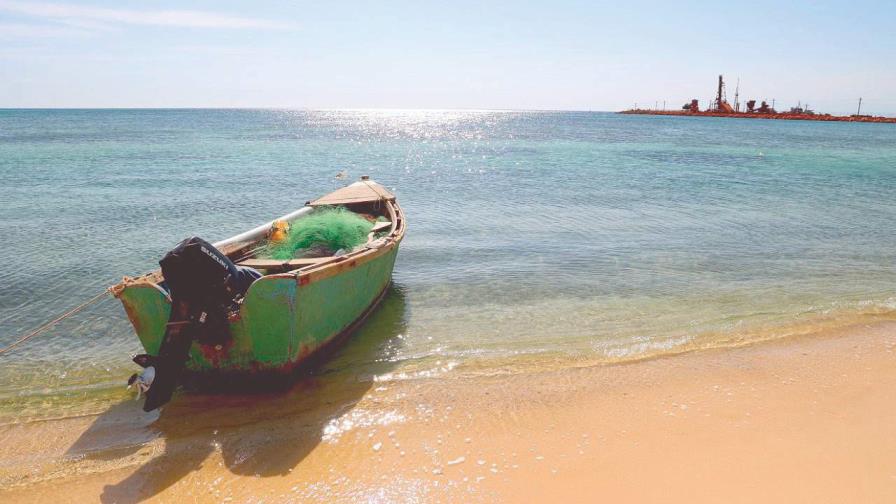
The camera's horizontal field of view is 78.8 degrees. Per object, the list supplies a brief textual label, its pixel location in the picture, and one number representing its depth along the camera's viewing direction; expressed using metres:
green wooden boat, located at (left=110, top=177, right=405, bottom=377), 5.60
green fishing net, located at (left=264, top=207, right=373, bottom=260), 8.34
